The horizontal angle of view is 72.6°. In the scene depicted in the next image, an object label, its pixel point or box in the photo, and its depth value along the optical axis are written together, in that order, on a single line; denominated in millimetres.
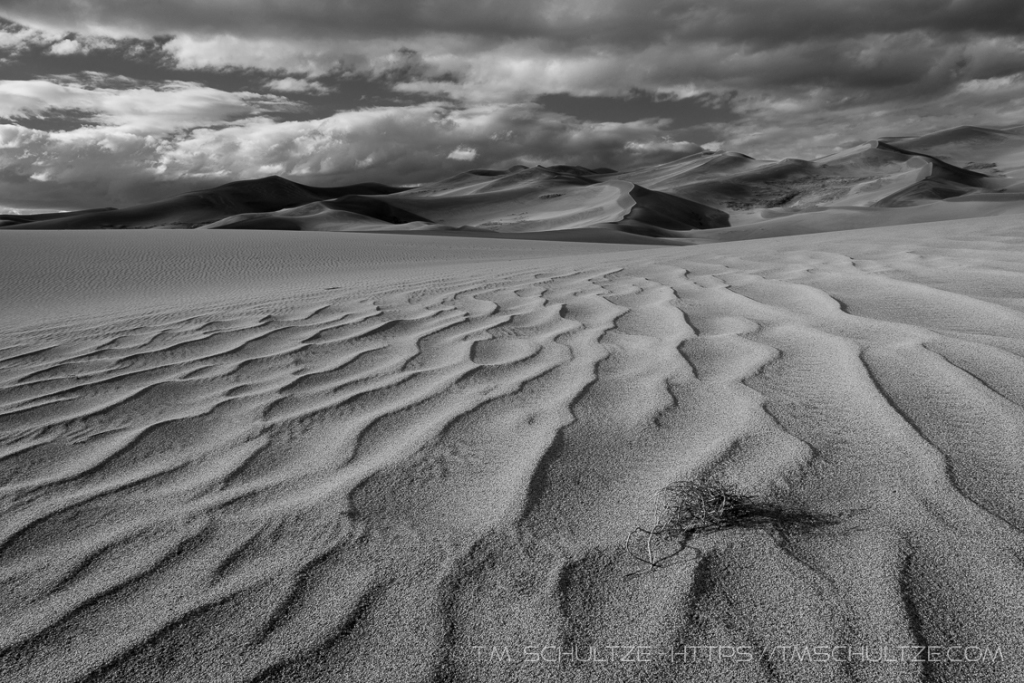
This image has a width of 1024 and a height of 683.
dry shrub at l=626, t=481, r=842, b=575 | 1266
